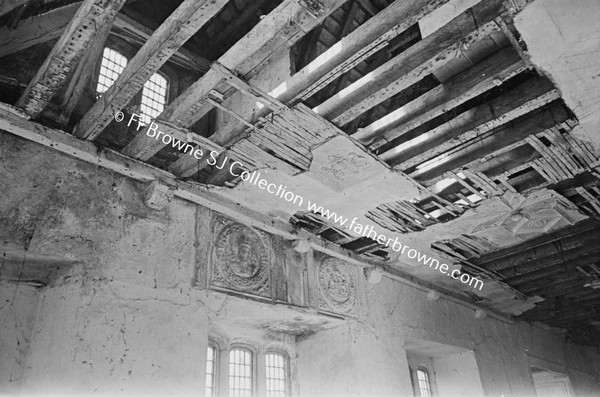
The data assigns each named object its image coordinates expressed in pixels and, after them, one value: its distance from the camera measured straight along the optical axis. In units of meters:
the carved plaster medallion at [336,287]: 4.11
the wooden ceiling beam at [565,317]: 6.94
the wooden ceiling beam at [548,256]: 4.72
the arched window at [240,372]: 3.83
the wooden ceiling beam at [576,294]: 6.14
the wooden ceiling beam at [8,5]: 2.24
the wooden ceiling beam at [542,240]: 4.36
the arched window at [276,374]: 4.09
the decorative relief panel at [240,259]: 3.35
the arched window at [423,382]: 5.55
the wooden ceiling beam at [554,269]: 5.14
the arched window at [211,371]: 3.66
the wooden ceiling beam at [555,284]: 5.72
